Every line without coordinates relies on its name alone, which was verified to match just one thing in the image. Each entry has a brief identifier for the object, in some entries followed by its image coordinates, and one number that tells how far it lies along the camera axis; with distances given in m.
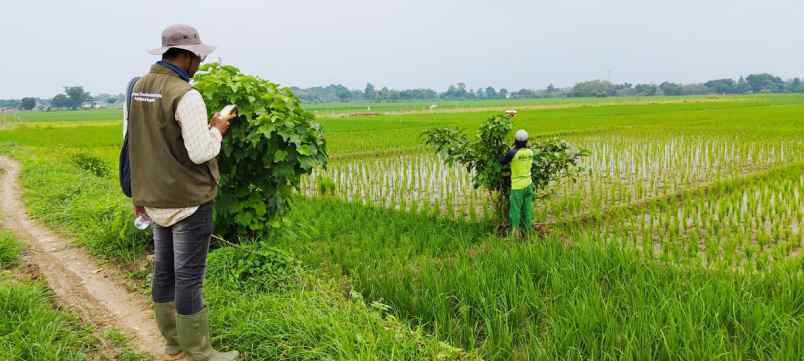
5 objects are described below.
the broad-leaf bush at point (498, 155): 6.29
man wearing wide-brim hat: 2.49
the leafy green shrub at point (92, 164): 11.16
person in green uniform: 5.89
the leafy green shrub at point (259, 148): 4.12
